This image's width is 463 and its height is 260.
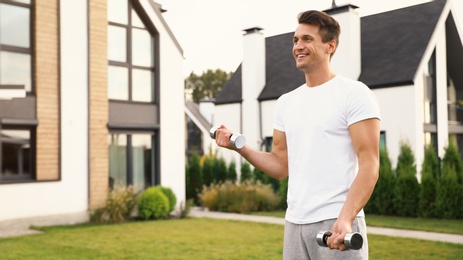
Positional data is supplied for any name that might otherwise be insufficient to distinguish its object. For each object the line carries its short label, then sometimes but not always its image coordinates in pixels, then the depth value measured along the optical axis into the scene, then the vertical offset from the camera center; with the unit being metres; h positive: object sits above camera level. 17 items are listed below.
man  2.40 +0.01
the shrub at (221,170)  19.36 -0.72
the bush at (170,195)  14.41 -1.18
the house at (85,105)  12.60 +1.17
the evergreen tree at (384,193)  14.80 -1.24
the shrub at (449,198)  13.66 -1.30
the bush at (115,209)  12.96 -1.38
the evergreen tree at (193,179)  19.64 -1.05
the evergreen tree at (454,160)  14.16 -0.36
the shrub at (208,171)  19.47 -0.76
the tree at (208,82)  57.41 +7.12
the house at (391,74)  18.19 +2.76
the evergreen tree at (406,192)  14.37 -1.20
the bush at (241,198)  16.06 -1.47
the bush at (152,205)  13.58 -1.35
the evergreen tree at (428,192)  14.01 -1.17
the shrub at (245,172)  18.82 -0.79
